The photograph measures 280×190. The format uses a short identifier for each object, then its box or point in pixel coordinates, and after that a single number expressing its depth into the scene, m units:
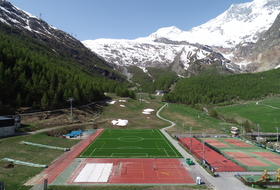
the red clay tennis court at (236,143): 72.69
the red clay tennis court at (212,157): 47.25
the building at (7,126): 63.39
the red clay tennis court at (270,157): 54.98
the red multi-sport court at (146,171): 39.69
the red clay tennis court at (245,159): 52.48
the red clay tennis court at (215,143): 71.94
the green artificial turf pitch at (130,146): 55.84
